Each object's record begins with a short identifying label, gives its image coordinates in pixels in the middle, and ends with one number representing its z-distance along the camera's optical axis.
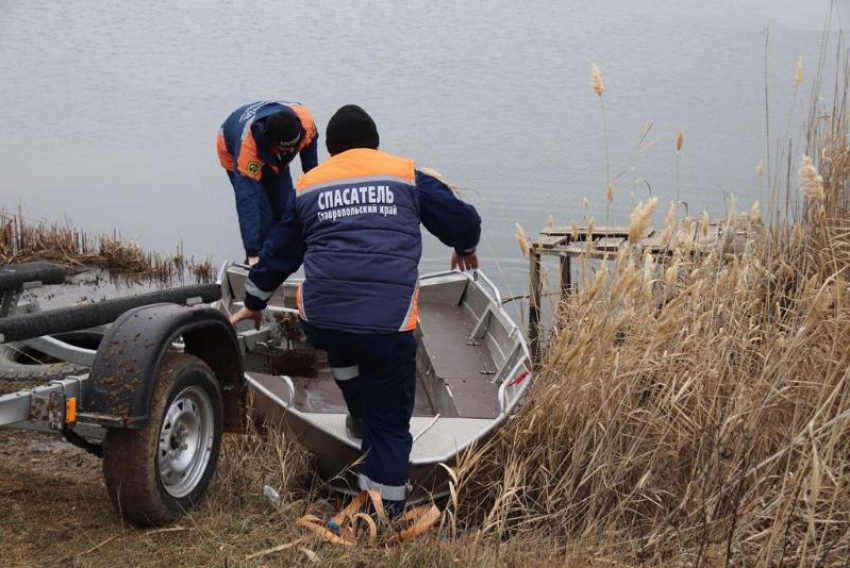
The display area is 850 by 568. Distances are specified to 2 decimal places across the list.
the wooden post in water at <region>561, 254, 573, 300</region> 10.00
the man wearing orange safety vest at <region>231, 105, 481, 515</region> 4.31
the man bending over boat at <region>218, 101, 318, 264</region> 7.27
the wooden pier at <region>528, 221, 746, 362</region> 8.77
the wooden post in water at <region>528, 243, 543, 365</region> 8.52
